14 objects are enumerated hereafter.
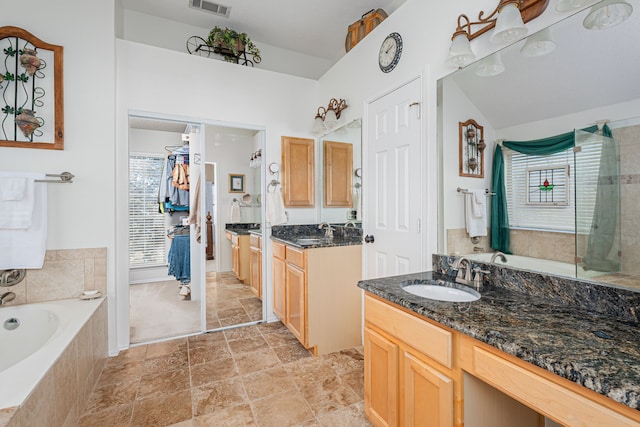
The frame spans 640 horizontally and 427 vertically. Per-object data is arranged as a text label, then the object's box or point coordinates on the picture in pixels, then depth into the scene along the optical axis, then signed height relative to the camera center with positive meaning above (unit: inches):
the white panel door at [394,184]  78.7 +8.3
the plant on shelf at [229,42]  117.9 +69.9
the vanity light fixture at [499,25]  51.3 +35.1
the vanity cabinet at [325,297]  96.2 -28.5
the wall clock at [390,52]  83.8 +47.5
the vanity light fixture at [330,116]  113.5 +39.5
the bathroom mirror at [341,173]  108.7 +16.1
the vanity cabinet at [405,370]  44.1 -27.1
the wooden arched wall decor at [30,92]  84.7 +36.8
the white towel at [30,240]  80.7 -7.1
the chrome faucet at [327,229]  123.6 -6.8
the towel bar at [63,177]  87.0 +11.4
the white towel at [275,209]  123.2 +1.8
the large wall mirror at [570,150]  41.9 +10.4
